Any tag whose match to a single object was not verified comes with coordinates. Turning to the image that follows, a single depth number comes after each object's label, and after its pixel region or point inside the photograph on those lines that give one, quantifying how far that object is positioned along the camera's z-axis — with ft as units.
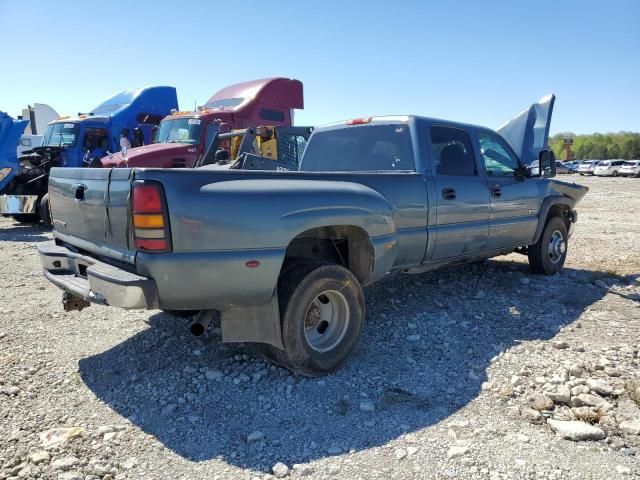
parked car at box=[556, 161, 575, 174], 140.78
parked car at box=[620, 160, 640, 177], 135.03
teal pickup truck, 9.36
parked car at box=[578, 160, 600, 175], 158.94
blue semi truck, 36.86
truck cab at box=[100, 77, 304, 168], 36.40
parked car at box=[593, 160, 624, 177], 143.33
